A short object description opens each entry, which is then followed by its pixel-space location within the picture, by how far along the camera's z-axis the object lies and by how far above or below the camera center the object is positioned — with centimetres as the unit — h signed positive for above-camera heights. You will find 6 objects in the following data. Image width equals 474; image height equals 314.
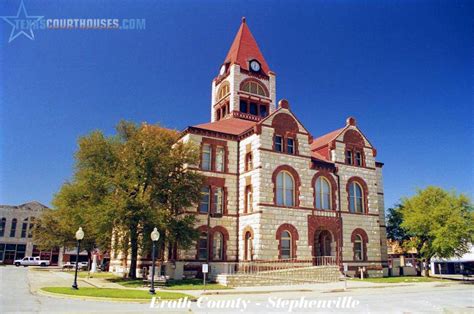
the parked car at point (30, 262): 6931 -360
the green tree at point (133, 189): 2841 +403
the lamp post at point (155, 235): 2381 +47
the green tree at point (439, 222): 3600 +235
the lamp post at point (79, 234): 2577 +47
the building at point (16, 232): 7206 +145
